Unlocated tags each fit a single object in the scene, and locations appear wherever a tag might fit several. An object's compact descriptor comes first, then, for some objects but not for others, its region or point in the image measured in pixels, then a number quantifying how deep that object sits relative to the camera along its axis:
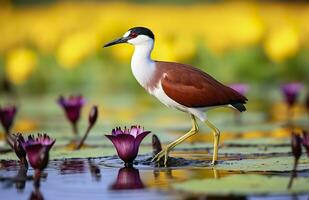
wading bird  14.75
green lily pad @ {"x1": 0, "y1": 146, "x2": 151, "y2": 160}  15.57
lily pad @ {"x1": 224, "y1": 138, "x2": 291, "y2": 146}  17.11
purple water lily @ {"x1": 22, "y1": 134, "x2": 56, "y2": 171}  12.37
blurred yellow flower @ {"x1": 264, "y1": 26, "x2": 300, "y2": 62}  33.72
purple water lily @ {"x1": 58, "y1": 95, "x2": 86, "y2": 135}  17.86
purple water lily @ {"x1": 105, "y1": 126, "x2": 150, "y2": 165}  13.99
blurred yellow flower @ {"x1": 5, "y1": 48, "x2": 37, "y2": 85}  34.37
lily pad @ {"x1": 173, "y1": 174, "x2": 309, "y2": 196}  11.23
